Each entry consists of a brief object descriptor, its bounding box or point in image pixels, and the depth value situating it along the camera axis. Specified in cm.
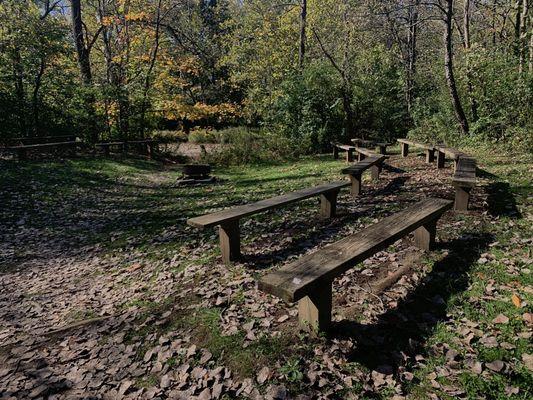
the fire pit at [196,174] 1126
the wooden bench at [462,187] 550
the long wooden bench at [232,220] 459
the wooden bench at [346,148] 1202
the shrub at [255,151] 1535
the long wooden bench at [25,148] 1216
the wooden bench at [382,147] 1163
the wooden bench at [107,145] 1479
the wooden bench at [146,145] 1584
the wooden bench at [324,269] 285
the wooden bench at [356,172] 726
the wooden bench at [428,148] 999
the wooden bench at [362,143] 1309
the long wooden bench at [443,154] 826
